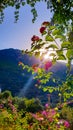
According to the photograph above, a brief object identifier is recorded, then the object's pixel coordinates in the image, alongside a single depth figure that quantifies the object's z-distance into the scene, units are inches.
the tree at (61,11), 64.9
